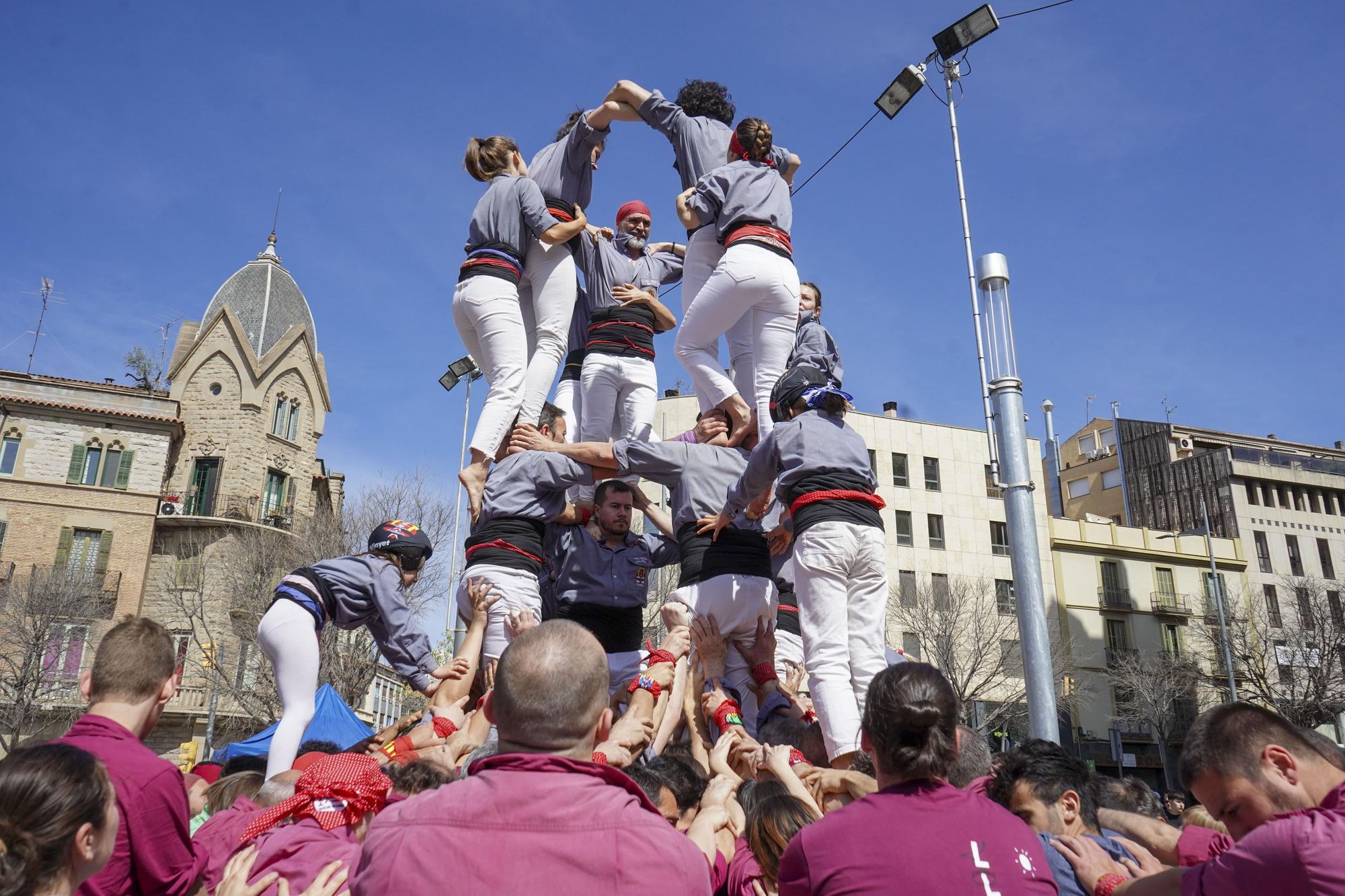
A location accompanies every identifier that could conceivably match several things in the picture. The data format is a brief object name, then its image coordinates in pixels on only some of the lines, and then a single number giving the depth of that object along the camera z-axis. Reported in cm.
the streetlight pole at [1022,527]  916
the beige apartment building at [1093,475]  6612
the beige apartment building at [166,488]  3959
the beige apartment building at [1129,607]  4866
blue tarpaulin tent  1153
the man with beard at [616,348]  901
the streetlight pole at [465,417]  2731
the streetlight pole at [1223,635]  4291
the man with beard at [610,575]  788
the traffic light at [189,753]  2214
